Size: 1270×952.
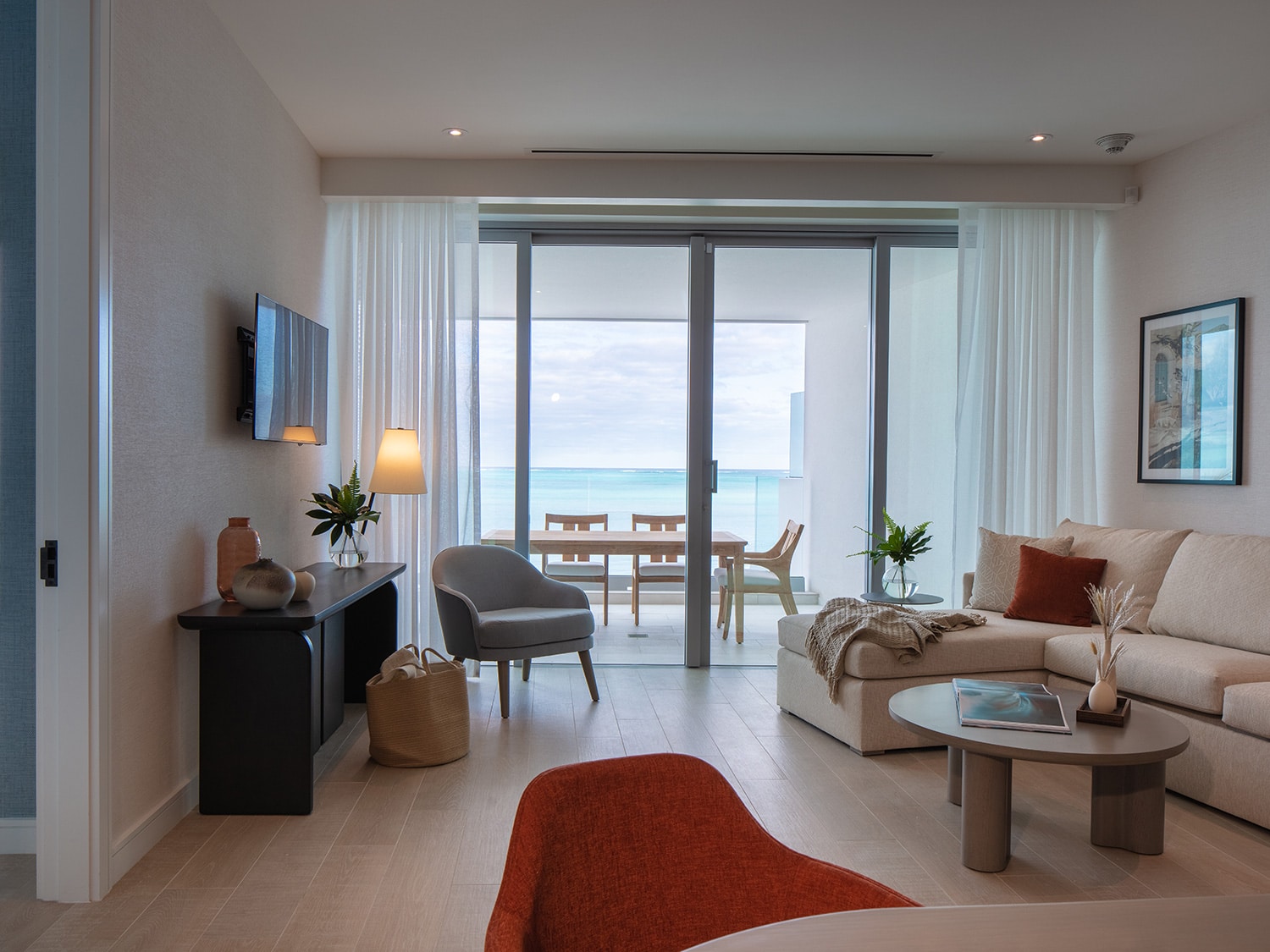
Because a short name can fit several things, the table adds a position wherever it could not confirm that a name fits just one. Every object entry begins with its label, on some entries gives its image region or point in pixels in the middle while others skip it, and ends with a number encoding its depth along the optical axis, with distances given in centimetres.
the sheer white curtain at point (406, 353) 497
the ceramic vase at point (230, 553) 317
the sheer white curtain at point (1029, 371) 507
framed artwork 420
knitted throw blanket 378
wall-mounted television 347
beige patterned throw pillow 456
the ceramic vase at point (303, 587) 324
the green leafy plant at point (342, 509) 413
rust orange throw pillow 426
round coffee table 254
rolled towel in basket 358
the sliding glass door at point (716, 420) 538
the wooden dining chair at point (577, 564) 537
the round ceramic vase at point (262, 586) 300
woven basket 350
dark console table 295
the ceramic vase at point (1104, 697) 283
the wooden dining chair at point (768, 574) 542
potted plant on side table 487
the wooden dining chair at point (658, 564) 543
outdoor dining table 537
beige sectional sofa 307
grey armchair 418
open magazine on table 275
